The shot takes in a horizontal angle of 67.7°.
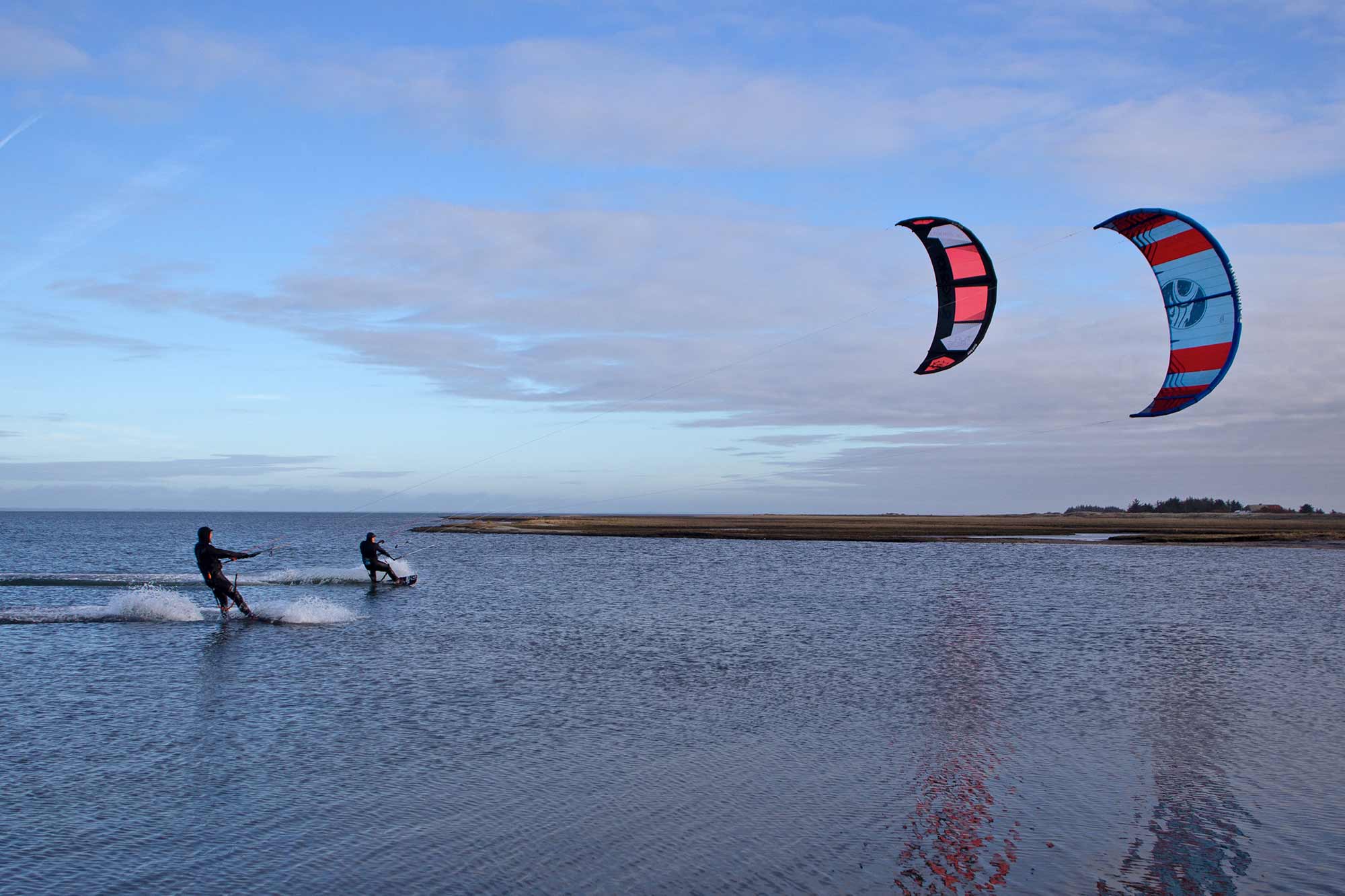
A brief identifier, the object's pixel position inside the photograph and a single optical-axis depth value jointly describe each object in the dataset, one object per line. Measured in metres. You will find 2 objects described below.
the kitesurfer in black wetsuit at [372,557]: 26.05
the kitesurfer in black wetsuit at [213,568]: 18.38
